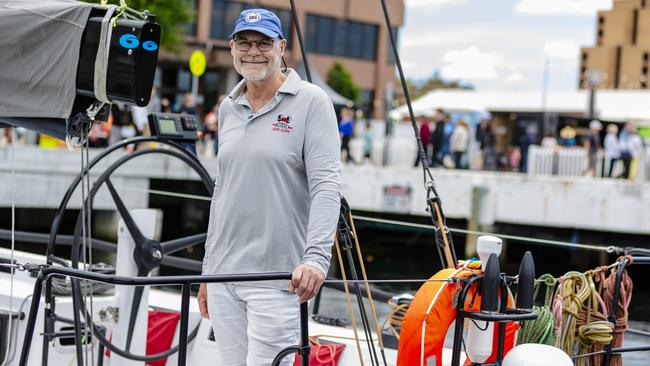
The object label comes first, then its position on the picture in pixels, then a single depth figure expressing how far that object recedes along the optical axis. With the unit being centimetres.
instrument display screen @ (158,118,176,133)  545
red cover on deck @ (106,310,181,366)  539
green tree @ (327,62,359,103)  4475
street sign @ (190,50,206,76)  1973
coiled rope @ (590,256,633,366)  440
